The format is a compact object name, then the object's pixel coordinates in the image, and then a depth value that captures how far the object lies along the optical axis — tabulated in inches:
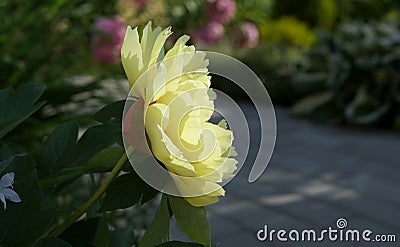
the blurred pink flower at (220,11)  158.9
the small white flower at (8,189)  24.9
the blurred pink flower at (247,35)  220.1
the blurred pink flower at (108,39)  100.3
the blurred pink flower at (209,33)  159.0
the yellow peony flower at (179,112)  24.2
